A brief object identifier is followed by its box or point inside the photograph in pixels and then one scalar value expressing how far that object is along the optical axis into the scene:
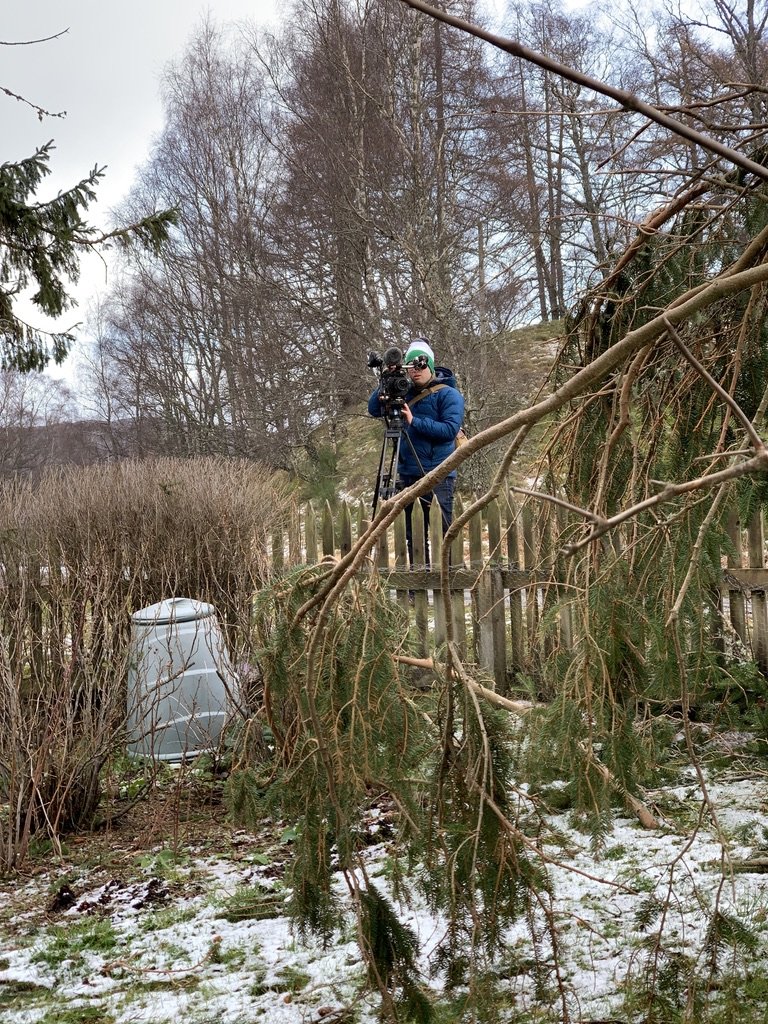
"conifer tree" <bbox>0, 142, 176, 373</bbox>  7.67
